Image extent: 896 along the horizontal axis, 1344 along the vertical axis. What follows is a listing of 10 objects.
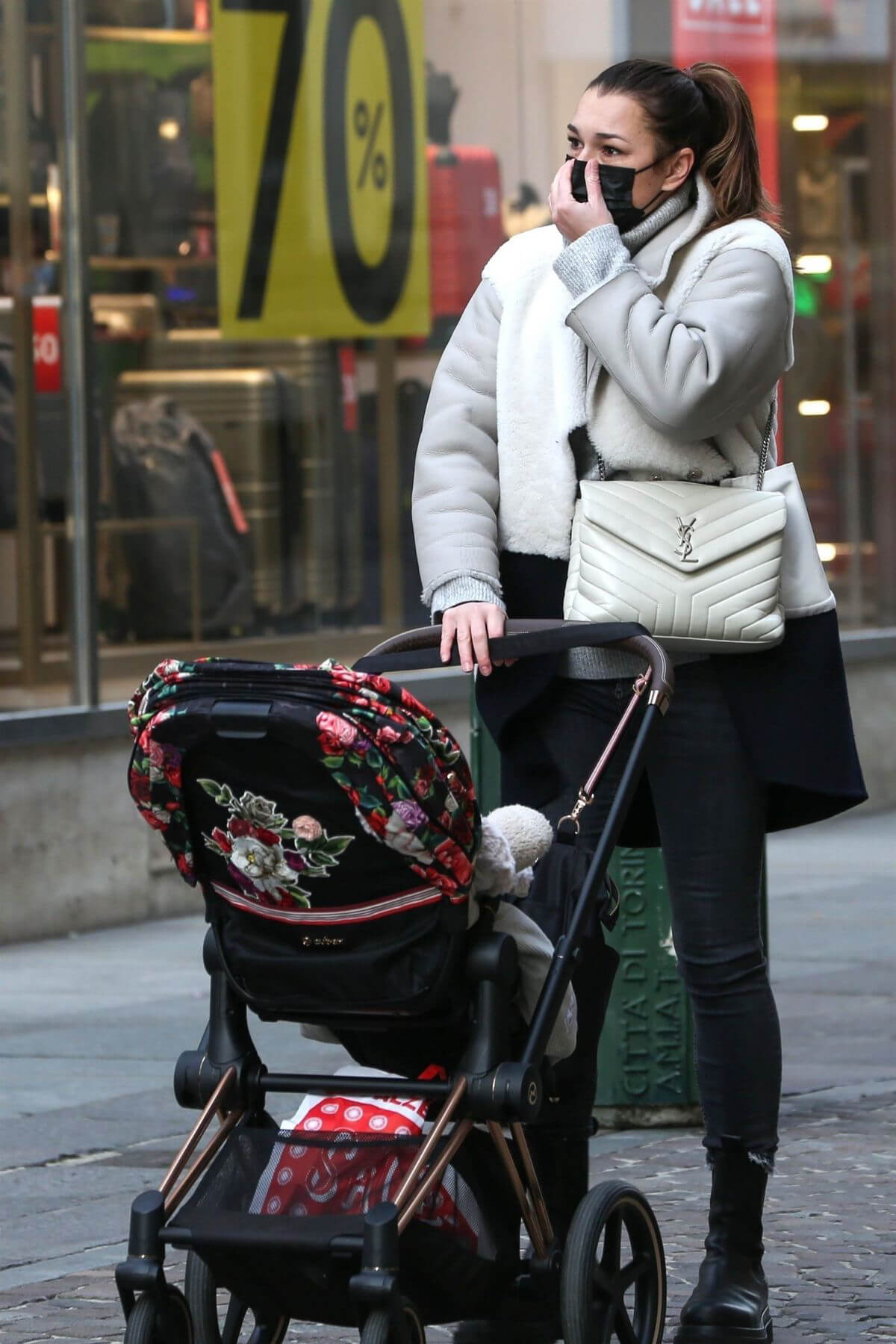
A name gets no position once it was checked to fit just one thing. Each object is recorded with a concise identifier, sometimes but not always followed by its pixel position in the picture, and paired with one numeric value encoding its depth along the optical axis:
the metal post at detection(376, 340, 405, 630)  21.42
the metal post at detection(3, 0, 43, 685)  18.59
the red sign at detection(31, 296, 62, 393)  18.80
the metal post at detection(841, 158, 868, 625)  25.50
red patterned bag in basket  6.90
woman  8.05
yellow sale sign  20.09
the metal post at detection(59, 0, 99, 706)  18.84
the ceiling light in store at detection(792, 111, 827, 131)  25.05
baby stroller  6.70
